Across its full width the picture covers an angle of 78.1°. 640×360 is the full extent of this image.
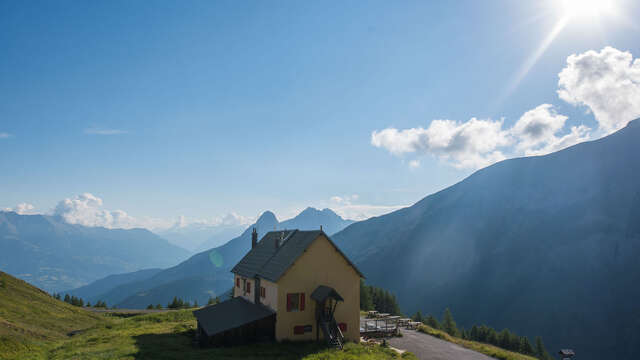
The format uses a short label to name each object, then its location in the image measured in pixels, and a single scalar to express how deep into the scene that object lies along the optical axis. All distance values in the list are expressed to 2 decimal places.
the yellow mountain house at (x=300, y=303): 35.78
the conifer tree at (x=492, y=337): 82.94
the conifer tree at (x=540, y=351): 99.50
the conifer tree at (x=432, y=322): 96.19
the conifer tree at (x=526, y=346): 86.44
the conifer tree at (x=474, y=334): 98.00
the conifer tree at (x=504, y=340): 78.21
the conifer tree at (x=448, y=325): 96.24
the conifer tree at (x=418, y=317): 100.25
